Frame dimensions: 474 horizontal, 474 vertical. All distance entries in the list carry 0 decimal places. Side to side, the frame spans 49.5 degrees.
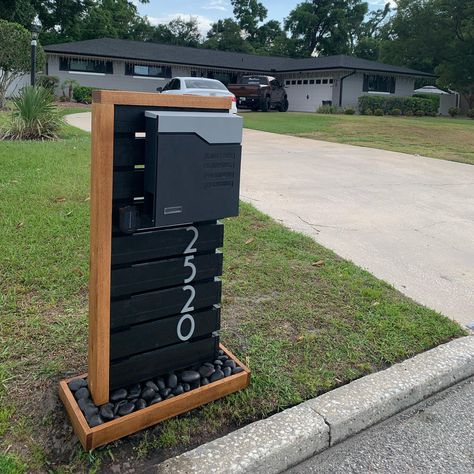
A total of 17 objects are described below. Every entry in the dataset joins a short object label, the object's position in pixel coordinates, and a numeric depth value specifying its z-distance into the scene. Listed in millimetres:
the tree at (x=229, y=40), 55500
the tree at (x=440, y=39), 38344
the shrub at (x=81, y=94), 27188
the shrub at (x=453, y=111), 36312
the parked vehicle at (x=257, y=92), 27875
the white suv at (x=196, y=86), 17880
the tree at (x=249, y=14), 58625
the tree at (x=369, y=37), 57969
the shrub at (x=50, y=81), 25194
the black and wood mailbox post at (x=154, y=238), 2125
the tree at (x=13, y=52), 18250
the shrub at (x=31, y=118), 10852
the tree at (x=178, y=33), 58203
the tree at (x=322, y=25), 55125
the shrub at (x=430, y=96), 36188
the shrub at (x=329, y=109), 30203
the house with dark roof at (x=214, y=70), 30719
